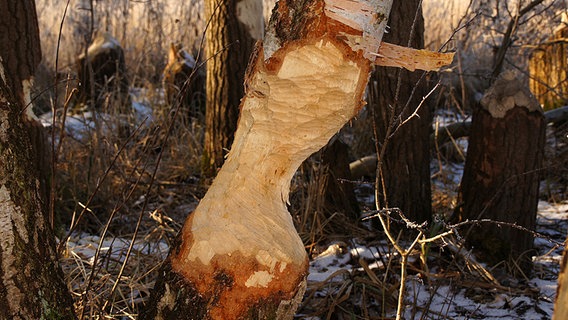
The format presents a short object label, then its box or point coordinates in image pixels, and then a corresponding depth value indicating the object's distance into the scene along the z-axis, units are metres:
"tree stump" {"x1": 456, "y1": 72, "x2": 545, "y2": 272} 2.45
